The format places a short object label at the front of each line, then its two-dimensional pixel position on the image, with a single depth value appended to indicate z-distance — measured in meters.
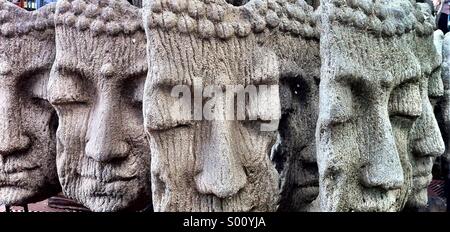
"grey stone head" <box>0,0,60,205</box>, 1.43
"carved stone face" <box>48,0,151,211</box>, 1.27
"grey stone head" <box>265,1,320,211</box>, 1.28
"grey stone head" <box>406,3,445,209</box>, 1.27
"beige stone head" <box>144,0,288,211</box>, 1.03
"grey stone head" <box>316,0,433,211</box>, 1.06
